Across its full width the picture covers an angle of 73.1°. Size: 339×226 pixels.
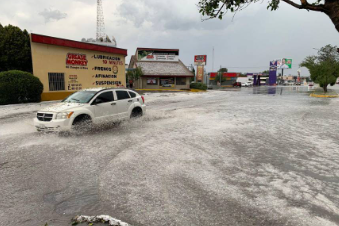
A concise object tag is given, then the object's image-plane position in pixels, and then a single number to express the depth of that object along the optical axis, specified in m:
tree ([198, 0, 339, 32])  4.37
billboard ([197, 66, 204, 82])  45.59
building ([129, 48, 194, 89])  40.16
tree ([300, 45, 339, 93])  33.50
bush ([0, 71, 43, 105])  15.23
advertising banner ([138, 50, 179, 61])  43.03
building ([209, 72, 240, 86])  87.59
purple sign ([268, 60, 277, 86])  76.43
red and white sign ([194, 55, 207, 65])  45.53
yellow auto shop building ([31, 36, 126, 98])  17.78
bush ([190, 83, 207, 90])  41.06
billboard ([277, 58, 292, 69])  85.75
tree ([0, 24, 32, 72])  18.52
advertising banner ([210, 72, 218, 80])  90.25
